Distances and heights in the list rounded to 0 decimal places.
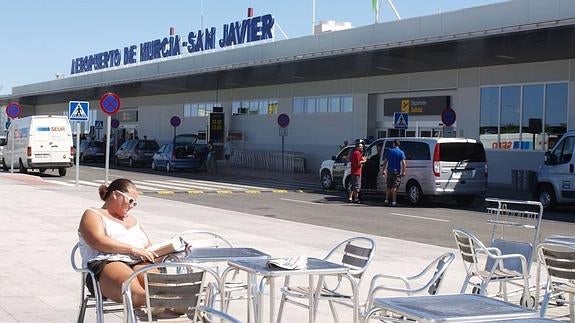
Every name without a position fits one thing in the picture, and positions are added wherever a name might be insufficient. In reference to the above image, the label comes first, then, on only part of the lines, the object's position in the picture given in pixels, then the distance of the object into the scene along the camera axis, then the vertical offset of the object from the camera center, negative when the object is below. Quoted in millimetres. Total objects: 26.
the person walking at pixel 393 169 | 22677 -505
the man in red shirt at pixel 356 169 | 23938 -568
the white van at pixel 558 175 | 21828 -548
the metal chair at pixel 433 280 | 5524 -934
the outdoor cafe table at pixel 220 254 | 6145 -866
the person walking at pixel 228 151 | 48253 -267
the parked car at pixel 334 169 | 28531 -730
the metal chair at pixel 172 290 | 4945 -900
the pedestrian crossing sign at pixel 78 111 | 23781 +925
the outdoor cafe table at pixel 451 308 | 3855 -796
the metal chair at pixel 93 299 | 5403 -1127
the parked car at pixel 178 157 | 40688 -633
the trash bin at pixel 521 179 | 29656 -917
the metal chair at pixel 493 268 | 7000 -1073
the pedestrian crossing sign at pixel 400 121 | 31125 +1183
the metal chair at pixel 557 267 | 6523 -916
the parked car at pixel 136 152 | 45406 -494
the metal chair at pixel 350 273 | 6230 -1018
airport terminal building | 27875 +3577
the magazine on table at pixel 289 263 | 5449 -790
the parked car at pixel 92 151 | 51562 -525
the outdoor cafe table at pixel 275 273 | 5359 -843
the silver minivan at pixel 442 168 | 22875 -441
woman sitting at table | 5727 -752
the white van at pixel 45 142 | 33312 -49
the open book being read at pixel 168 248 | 6133 -789
